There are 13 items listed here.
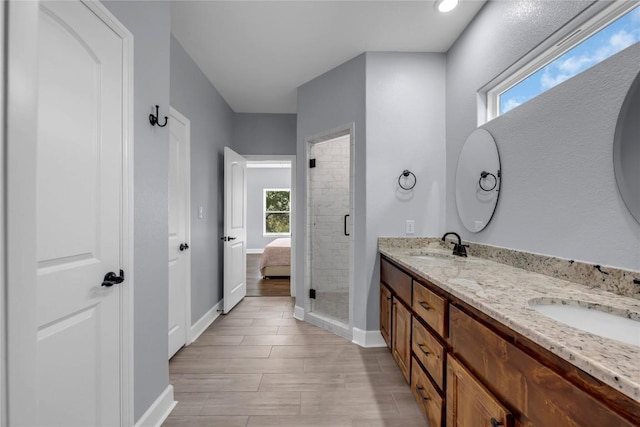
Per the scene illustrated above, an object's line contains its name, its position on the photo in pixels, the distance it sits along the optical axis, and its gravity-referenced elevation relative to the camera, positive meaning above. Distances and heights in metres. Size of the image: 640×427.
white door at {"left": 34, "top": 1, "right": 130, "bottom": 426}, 0.94 -0.01
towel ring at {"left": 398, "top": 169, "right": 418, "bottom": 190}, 2.46 +0.33
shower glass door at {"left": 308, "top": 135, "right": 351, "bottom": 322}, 3.34 -0.08
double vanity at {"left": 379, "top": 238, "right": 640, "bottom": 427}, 0.56 -0.38
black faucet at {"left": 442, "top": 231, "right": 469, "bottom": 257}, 1.98 -0.26
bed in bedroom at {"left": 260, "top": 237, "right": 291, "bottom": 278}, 4.96 -0.88
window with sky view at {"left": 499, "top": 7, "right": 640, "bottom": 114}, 1.07 +0.77
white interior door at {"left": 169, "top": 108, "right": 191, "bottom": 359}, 2.23 -0.13
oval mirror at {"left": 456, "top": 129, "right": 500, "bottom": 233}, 1.82 +0.26
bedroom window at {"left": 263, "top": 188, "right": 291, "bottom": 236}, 8.13 +0.15
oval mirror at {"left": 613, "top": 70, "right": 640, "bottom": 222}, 0.98 +0.25
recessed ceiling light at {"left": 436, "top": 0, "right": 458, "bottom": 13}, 1.81 +1.45
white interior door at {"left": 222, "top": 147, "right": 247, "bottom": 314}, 3.24 -0.19
